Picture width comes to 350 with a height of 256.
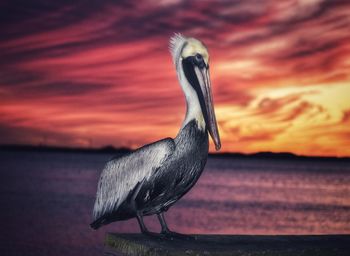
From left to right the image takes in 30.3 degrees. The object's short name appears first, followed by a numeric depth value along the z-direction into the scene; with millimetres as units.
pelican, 4734
